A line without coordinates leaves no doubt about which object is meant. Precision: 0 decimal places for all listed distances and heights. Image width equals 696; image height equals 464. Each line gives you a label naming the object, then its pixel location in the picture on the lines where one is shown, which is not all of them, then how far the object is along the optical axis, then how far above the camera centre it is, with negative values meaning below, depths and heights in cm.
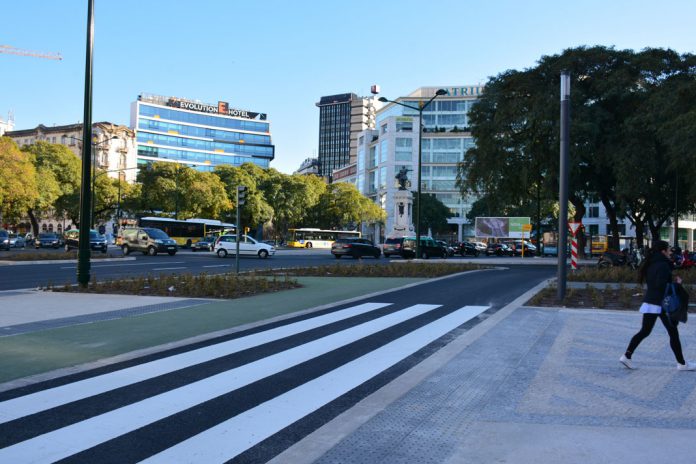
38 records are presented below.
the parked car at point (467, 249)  6090 -175
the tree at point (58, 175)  6494 +541
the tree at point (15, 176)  5078 +390
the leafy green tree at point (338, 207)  8962 +318
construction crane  8619 +2449
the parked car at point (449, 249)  5276 -168
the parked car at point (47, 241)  5575 -152
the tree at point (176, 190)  7081 +414
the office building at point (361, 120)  18938 +3362
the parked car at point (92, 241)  4100 -113
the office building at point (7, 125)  13188 +2149
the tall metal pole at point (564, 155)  1452 +185
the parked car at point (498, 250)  6469 -189
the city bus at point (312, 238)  7856 -120
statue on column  5819 +481
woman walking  693 -85
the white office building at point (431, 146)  11225 +1525
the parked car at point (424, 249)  4656 -140
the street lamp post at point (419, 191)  3100 +200
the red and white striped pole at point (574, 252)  2519 -78
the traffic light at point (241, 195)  1975 +104
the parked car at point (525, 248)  6547 -175
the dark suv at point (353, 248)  4203 -129
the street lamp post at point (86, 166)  1501 +143
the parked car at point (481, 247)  6839 -173
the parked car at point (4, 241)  4591 -130
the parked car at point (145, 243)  4119 -112
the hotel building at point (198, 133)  11688 +1903
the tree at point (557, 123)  3341 +613
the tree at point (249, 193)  7606 +430
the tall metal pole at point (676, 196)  3343 +210
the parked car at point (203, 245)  5582 -165
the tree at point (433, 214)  9594 +266
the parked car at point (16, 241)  5432 -159
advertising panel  5903 +54
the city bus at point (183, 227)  5762 -7
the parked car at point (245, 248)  4159 -139
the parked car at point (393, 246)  4709 -123
